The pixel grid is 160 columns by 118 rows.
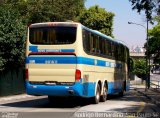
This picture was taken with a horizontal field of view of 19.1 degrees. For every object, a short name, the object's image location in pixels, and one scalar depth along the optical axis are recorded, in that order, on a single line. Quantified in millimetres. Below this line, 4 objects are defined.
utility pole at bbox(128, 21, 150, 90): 57681
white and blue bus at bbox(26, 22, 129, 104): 21250
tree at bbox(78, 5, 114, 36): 68500
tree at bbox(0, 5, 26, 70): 31656
